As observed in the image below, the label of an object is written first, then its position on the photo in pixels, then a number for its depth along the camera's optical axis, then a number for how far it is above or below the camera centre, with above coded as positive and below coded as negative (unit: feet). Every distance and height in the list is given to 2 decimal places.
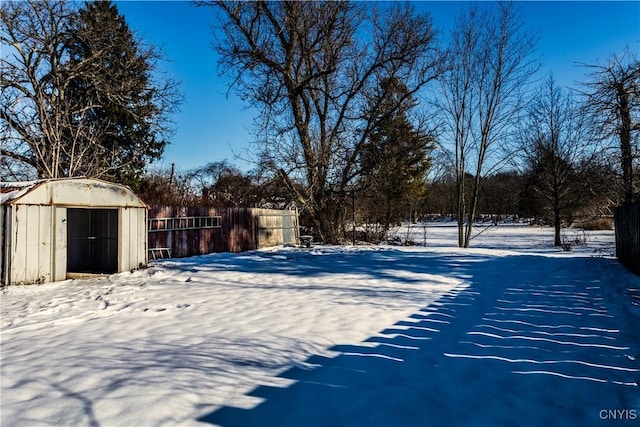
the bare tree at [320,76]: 61.87 +23.24
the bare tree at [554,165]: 69.76 +9.37
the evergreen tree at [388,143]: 64.08 +12.98
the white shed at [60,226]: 26.27 -0.50
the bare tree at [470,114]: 64.80 +17.26
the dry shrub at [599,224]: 98.95 -1.71
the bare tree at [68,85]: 50.67 +19.04
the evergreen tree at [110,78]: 54.24 +20.52
